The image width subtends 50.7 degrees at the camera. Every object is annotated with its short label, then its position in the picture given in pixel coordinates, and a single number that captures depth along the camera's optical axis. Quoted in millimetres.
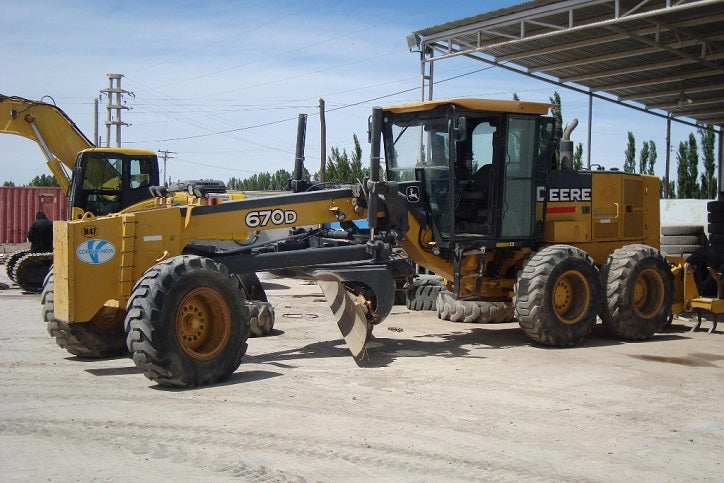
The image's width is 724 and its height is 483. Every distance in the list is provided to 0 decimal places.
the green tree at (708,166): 36469
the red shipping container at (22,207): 27359
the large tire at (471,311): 12055
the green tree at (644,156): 39912
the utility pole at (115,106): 38438
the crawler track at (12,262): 17736
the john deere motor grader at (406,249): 7789
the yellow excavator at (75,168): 15609
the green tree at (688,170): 37781
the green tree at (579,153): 28975
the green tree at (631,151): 39500
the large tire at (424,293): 14133
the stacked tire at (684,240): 16047
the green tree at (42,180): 62547
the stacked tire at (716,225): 16953
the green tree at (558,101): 25948
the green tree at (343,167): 39906
